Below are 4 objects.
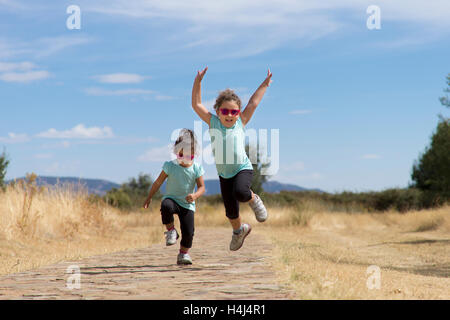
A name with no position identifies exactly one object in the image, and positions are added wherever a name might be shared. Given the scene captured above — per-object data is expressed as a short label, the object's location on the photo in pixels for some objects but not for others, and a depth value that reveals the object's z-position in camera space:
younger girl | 7.12
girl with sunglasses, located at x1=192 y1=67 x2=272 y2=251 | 6.38
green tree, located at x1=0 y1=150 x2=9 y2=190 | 31.42
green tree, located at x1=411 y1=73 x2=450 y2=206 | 19.31
